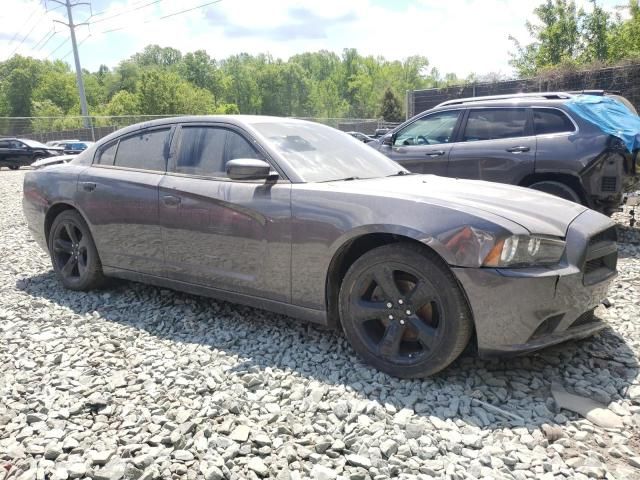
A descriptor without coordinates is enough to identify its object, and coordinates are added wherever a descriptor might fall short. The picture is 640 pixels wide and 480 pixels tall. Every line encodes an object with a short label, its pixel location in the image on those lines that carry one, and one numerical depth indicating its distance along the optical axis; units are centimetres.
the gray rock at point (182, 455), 237
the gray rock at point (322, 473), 222
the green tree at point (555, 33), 4072
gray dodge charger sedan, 279
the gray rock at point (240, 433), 251
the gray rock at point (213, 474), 224
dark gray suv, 586
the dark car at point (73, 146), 2617
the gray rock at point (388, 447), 239
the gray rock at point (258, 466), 228
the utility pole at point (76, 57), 3052
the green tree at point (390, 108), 5588
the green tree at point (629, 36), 3212
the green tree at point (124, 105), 5941
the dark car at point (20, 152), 2417
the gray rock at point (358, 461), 230
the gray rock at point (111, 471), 224
